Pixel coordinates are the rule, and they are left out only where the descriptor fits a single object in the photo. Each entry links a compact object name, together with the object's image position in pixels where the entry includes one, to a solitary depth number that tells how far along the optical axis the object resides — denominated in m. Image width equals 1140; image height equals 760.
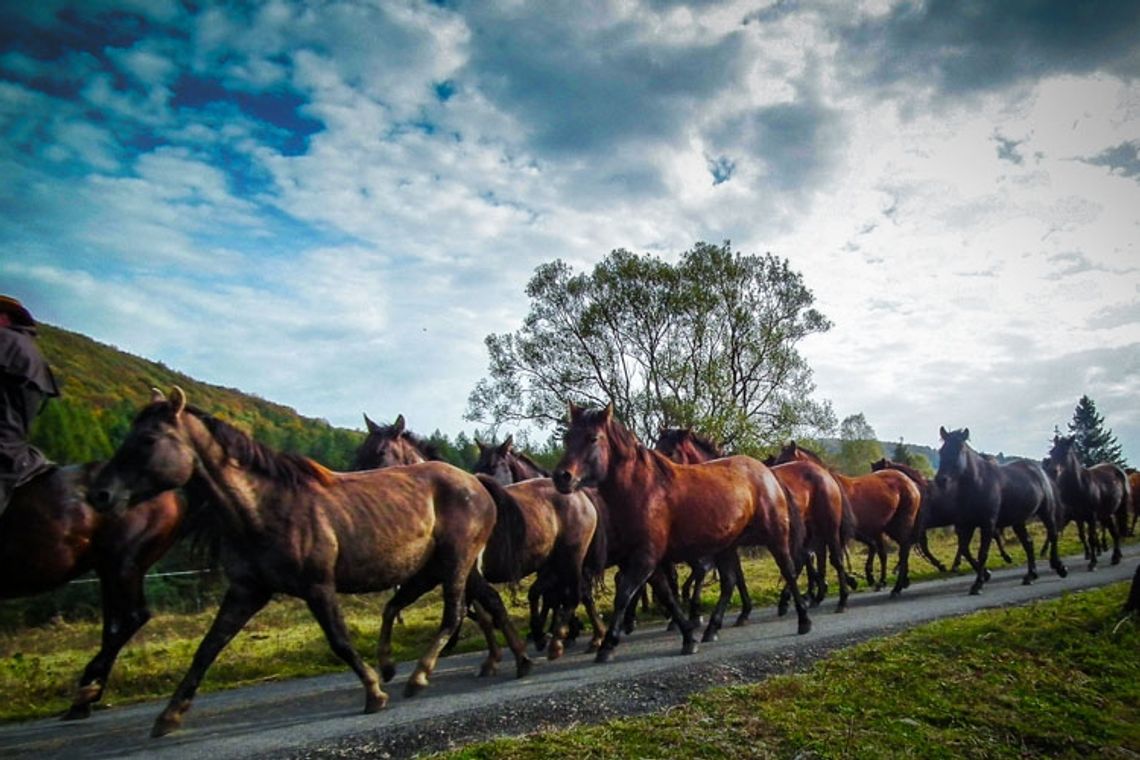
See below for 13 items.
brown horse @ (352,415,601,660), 7.70
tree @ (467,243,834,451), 31.75
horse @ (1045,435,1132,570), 18.75
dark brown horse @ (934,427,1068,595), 14.20
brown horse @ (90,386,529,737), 5.35
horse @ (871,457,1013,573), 15.89
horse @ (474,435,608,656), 8.88
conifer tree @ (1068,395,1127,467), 68.06
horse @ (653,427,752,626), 12.63
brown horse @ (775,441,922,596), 15.79
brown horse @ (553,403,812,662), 8.22
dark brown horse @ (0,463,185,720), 6.22
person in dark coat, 6.07
